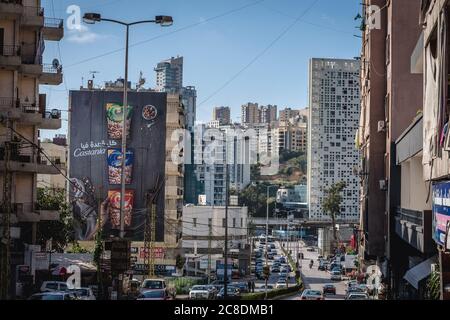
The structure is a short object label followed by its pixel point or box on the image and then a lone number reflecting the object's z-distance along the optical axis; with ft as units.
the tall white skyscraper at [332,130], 511.40
